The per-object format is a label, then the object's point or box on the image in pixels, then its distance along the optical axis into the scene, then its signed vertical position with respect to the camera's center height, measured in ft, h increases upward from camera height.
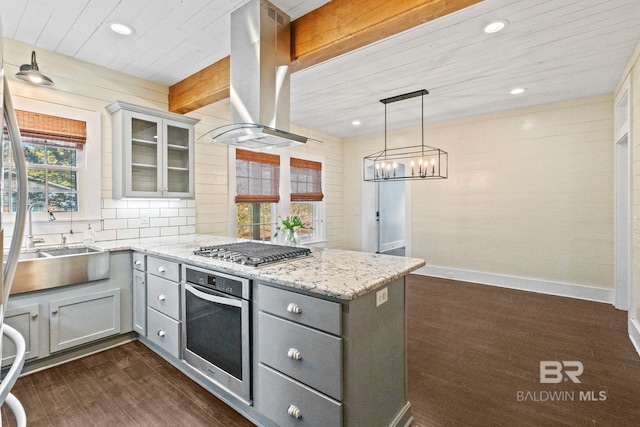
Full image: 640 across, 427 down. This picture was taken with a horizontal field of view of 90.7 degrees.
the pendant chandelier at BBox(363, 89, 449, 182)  17.58 +3.10
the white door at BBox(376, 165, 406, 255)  25.03 -0.63
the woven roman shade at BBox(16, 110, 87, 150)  9.11 +2.45
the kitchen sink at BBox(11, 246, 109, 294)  7.61 -1.50
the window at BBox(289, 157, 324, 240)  18.24 +1.03
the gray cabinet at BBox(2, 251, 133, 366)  7.70 -2.77
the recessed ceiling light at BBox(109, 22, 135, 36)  8.30 +4.89
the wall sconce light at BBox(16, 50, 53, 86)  8.24 +3.56
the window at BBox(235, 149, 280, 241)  15.07 +0.88
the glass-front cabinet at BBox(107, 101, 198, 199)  10.52 +2.08
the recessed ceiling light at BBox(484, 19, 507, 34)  7.95 +4.74
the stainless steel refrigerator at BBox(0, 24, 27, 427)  2.61 -0.05
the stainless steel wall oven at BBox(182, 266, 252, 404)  6.15 -2.52
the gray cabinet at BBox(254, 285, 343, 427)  4.82 -2.45
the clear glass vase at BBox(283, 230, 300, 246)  10.83 -0.92
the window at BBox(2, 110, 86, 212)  9.18 +1.60
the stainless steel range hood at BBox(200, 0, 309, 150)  7.43 +3.35
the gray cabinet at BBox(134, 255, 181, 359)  8.02 -2.52
